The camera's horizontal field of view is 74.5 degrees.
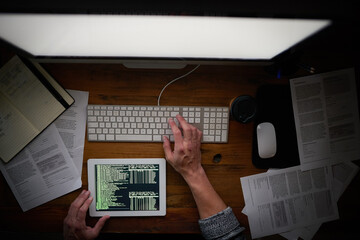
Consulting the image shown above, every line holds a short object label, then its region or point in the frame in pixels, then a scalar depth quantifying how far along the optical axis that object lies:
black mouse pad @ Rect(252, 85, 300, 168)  0.95
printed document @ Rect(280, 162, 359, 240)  0.97
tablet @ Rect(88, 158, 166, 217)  0.92
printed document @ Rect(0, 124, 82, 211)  0.91
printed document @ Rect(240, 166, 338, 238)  0.96
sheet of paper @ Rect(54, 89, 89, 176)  0.92
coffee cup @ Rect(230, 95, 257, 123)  0.89
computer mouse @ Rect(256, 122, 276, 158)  0.93
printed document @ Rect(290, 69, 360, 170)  0.95
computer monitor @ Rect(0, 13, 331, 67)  0.55
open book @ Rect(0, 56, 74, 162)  0.90
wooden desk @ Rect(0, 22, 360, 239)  0.92
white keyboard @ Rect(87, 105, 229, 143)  0.90
